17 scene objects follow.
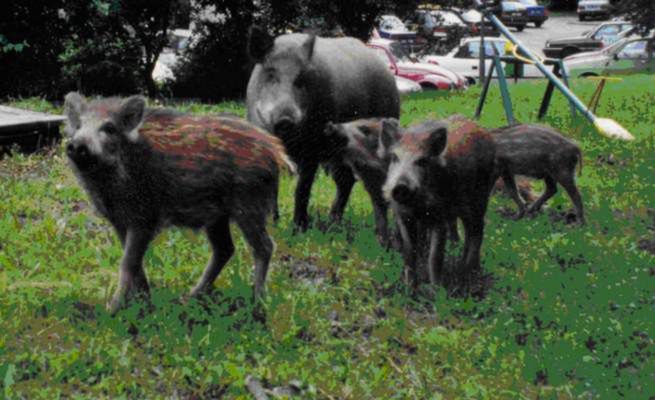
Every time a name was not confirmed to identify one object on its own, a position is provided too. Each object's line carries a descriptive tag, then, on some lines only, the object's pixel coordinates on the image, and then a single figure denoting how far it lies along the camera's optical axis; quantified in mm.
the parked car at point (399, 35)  45150
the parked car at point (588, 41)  44969
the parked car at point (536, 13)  62094
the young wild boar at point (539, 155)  9625
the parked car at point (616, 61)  31922
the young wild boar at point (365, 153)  7910
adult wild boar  8352
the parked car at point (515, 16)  61375
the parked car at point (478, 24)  47525
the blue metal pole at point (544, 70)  14602
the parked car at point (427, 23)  27156
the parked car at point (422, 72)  29047
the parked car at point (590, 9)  64938
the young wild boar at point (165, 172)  5910
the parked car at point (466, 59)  35969
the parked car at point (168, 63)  25688
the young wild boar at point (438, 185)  6820
